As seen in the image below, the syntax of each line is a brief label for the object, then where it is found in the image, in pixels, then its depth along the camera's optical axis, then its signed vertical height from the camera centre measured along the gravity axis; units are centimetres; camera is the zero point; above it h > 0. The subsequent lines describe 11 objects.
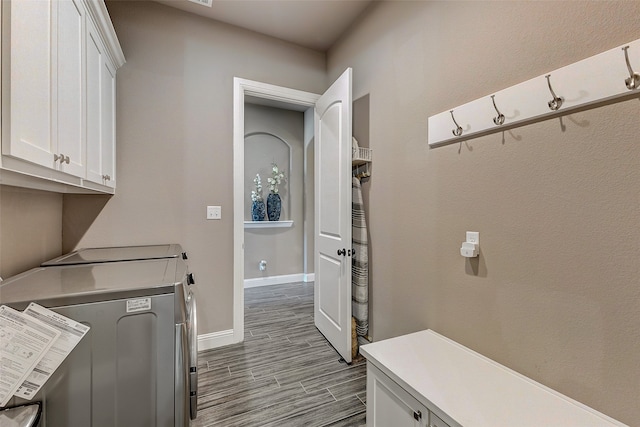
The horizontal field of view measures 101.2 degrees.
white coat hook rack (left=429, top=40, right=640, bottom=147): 88 +48
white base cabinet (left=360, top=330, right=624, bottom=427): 92 -72
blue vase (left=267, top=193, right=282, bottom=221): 423 +10
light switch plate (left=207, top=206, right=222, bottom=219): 237 +0
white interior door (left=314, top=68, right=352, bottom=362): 211 -3
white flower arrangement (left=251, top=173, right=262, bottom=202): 419 +34
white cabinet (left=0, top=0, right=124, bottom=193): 79 +47
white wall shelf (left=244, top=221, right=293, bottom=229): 413 -19
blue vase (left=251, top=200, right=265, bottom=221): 416 +3
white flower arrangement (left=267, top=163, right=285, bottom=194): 424 +52
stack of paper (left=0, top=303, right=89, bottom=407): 75 -41
